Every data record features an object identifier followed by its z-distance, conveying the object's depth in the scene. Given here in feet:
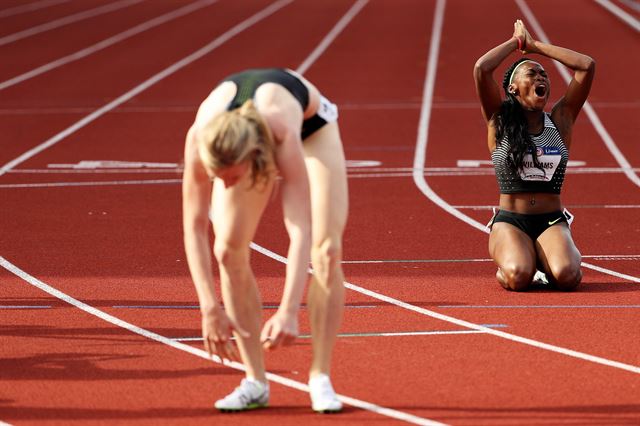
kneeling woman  60.03
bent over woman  36.47
